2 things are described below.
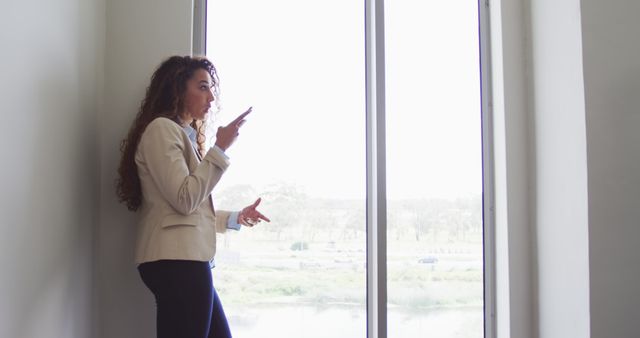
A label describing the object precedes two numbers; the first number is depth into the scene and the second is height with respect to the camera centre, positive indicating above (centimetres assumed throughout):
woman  141 -3
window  209 +13
